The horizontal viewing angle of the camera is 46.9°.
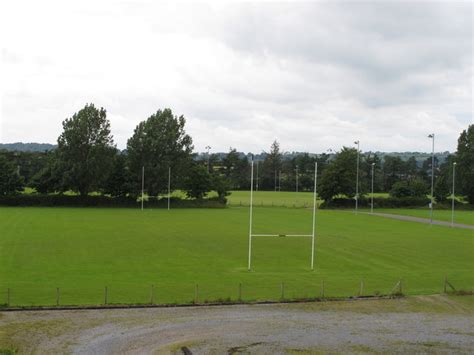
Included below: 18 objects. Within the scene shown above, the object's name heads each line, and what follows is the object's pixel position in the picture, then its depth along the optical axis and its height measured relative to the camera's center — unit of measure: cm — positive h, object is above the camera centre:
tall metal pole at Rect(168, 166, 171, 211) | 10175 -3
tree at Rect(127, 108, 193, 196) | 10288 +539
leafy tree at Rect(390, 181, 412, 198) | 12294 -85
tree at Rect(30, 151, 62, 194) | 10038 -38
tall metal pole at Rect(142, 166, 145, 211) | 10119 -65
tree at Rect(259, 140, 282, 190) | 18888 +4
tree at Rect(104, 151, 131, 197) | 10344 -49
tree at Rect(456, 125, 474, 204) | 11454 +556
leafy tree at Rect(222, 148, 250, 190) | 18362 +70
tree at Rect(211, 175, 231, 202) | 11094 -110
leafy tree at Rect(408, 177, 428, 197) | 12176 -31
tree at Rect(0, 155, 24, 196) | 9819 -107
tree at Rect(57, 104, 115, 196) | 9950 +470
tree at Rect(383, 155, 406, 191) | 18188 +260
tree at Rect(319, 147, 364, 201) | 11150 +170
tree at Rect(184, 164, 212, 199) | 10844 -45
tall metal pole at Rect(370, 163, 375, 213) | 10245 -398
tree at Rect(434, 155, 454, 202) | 12131 +34
